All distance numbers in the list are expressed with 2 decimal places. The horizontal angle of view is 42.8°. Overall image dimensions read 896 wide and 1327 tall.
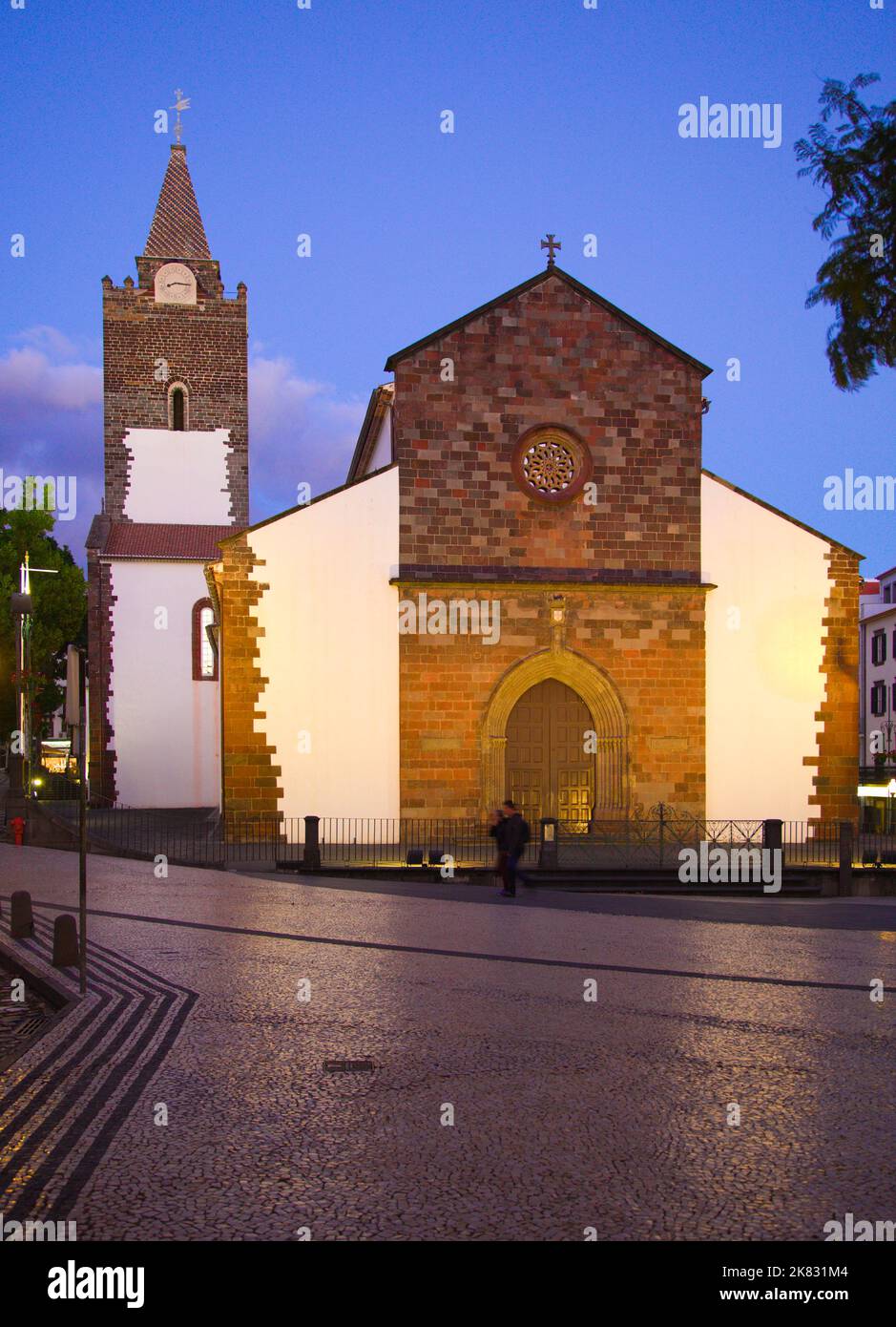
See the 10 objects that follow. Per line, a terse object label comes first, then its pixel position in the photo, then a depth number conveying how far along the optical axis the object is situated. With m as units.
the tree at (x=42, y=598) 49.38
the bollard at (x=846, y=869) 18.77
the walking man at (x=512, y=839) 16.33
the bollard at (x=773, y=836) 19.47
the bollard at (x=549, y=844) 19.11
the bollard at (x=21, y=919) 11.98
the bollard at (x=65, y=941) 10.17
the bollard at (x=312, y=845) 18.97
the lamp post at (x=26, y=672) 29.09
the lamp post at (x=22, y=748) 24.58
